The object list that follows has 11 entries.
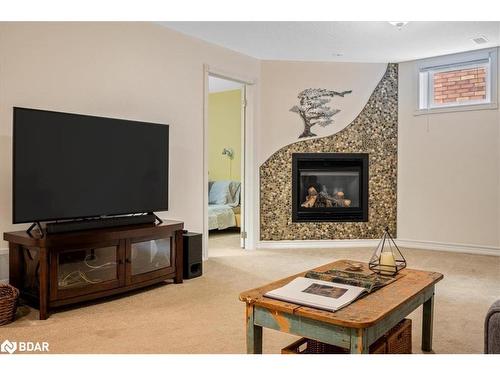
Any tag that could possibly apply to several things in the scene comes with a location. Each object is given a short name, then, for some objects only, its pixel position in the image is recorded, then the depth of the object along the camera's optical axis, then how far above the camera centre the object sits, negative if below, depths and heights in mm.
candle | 2291 -439
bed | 6508 -389
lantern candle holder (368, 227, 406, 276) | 2288 -451
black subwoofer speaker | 3928 -684
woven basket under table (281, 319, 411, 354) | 1915 -763
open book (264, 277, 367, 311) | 1742 -481
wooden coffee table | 1619 -536
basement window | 5109 +1247
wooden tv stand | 2857 -607
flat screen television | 2879 +103
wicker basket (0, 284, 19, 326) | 2693 -776
